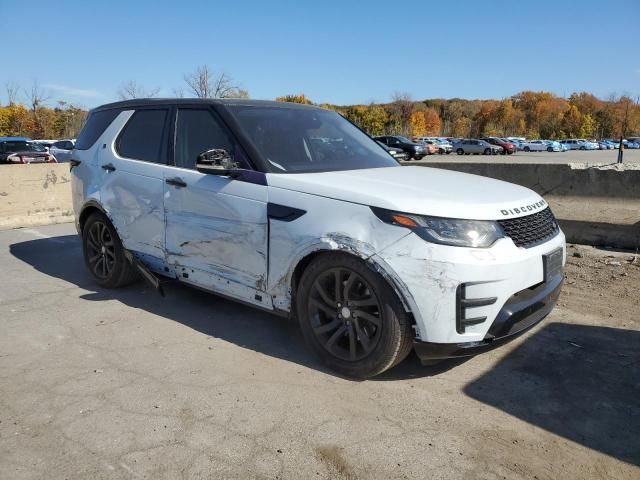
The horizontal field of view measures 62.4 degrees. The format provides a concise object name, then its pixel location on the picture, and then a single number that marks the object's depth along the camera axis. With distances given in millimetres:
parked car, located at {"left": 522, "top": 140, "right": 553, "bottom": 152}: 67156
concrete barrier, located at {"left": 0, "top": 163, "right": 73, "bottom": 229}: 8766
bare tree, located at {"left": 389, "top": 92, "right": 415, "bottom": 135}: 92031
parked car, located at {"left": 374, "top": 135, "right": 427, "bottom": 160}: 35344
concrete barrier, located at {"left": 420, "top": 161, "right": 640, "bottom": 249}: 6519
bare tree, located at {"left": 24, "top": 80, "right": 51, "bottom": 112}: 55259
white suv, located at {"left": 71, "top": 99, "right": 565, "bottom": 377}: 3033
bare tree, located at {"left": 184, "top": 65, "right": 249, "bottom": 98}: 39562
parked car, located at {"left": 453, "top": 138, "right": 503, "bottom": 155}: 50656
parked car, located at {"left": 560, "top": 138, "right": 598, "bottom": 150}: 76062
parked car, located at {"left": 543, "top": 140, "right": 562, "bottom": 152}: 68875
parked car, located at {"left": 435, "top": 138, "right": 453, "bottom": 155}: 52906
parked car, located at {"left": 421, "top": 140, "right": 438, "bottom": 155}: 47812
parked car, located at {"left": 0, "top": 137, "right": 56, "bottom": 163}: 22391
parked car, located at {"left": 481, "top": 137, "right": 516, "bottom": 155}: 52947
